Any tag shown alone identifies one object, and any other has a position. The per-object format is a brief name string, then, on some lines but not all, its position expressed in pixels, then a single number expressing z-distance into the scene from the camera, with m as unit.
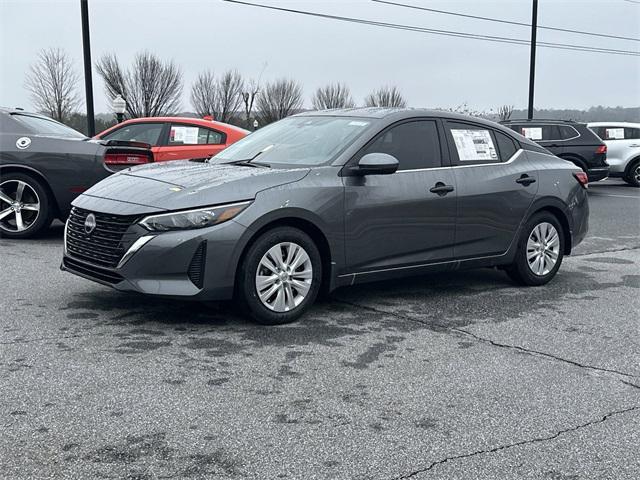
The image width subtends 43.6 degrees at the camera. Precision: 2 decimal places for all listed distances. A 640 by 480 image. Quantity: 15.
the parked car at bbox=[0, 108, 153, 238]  9.26
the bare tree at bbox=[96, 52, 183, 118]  52.09
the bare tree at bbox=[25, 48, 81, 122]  48.03
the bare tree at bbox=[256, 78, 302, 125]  60.97
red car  11.48
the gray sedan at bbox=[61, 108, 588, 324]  5.39
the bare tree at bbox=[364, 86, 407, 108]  56.68
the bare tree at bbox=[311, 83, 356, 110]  61.00
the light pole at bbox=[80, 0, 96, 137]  21.98
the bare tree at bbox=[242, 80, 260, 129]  58.44
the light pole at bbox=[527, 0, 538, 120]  31.95
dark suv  18.77
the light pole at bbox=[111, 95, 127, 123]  29.08
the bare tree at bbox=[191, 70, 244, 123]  59.70
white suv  21.62
